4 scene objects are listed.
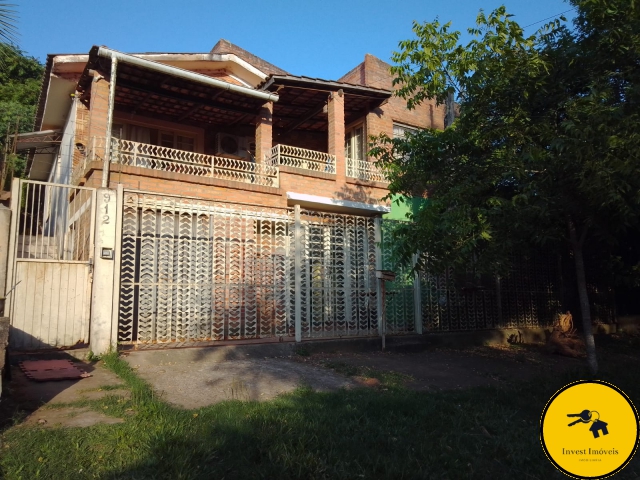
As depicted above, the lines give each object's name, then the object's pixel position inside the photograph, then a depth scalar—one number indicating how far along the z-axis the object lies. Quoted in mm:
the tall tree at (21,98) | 20203
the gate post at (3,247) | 3865
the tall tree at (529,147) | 5375
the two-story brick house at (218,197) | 7082
